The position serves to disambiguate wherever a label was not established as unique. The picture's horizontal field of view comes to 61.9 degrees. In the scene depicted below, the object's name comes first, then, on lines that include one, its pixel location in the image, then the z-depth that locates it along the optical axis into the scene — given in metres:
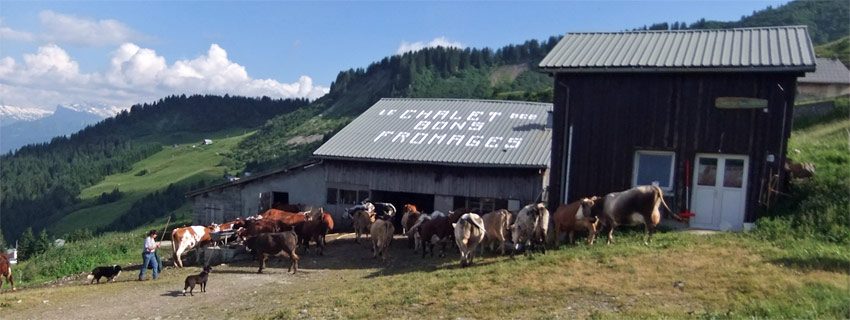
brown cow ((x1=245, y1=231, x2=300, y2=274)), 19.88
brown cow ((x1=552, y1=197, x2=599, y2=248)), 17.73
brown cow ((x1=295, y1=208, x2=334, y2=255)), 22.83
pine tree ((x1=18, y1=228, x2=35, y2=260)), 50.10
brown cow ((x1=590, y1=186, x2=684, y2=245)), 17.11
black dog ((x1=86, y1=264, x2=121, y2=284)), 20.14
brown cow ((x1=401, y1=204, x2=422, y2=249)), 24.09
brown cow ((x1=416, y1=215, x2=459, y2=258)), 20.56
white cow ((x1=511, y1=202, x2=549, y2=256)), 17.78
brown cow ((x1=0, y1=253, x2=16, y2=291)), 20.86
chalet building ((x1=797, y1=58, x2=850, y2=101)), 58.53
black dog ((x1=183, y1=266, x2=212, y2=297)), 16.80
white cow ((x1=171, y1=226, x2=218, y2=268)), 22.75
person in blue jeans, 20.05
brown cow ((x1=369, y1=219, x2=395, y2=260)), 20.53
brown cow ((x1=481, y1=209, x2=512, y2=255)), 18.58
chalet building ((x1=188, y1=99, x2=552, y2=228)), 26.95
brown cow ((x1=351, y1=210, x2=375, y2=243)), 23.84
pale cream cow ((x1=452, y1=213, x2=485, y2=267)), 17.39
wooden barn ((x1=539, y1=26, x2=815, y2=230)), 18.55
